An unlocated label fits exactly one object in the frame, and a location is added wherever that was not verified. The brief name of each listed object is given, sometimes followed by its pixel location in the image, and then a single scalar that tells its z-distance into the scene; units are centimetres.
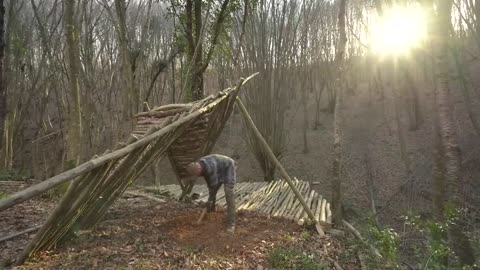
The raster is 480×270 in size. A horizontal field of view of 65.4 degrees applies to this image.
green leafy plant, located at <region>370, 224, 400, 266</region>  455
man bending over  480
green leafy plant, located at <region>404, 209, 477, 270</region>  444
